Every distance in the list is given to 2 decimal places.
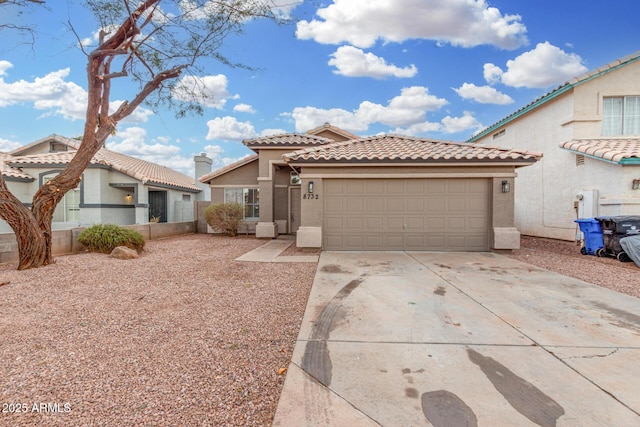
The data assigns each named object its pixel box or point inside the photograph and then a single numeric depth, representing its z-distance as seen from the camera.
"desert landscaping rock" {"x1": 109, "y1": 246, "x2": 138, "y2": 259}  8.18
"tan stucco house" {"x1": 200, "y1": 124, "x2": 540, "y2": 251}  9.05
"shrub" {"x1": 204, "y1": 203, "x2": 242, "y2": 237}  13.57
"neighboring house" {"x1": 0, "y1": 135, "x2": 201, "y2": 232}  14.24
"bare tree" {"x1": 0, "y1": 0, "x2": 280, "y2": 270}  6.78
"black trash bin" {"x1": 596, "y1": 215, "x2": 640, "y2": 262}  8.08
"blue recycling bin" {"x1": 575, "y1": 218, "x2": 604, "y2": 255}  8.80
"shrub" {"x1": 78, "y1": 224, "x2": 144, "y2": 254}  8.80
